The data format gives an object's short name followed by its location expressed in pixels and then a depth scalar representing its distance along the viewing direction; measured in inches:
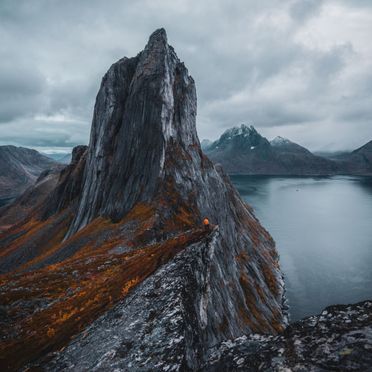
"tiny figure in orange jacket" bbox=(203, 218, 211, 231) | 851.1
